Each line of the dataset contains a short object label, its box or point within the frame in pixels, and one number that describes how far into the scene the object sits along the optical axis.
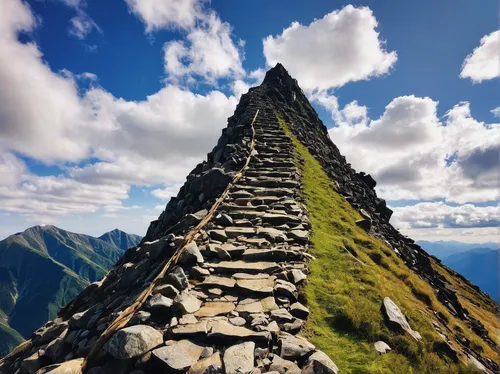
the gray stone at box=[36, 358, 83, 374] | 5.80
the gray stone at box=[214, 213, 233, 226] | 13.37
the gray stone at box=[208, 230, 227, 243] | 11.90
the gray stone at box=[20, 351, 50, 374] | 7.64
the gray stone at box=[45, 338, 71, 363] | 7.71
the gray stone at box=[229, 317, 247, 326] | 6.90
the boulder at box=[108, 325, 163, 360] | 5.79
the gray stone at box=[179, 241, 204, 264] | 9.73
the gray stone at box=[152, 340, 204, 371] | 5.56
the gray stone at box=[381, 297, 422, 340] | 8.07
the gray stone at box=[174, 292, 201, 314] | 7.33
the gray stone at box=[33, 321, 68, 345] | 9.54
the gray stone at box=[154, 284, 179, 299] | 7.75
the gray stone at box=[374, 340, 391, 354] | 7.09
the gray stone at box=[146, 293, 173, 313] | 7.16
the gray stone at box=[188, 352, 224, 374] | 5.38
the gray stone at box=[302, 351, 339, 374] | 5.57
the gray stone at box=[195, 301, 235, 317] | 7.40
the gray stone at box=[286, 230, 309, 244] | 12.39
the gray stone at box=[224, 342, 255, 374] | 5.36
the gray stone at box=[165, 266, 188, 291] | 8.26
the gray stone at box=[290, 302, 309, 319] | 7.81
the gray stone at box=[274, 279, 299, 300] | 8.38
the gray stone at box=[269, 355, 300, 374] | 5.48
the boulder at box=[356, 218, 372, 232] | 20.48
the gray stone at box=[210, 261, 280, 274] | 9.66
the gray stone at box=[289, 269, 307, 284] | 9.23
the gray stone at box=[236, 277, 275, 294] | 8.33
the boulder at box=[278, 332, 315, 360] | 5.95
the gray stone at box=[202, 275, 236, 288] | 8.71
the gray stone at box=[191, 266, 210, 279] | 9.17
